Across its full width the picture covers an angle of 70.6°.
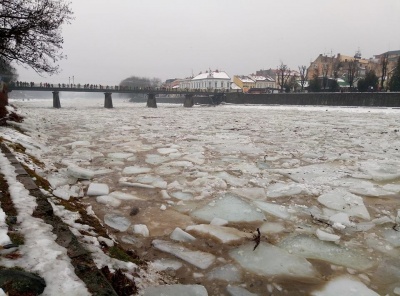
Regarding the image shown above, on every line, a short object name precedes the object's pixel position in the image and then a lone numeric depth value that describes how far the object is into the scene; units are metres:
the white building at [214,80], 98.94
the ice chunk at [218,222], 3.28
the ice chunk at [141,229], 3.03
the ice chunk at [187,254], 2.51
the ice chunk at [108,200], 3.79
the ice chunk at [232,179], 4.78
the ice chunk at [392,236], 2.91
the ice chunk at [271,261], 2.42
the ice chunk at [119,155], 6.57
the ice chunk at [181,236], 2.92
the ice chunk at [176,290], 2.00
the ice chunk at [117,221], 3.16
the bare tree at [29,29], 11.20
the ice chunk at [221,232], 2.96
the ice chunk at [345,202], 3.62
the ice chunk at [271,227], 3.16
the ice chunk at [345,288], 2.15
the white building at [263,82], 104.12
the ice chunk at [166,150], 7.23
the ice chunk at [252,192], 4.15
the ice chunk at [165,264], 2.41
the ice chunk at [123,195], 4.02
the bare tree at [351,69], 56.50
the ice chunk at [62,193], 3.68
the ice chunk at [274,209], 3.54
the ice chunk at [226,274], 2.31
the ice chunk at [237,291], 2.12
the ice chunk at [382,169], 5.09
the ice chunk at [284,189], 4.27
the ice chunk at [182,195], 4.13
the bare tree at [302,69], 67.94
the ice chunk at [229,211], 3.47
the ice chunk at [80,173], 4.94
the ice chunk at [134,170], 5.31
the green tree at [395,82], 42.02
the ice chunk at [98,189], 4.12
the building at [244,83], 101.06
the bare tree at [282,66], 70.47
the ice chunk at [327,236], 2.95
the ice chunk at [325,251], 2.57
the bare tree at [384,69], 54.44
